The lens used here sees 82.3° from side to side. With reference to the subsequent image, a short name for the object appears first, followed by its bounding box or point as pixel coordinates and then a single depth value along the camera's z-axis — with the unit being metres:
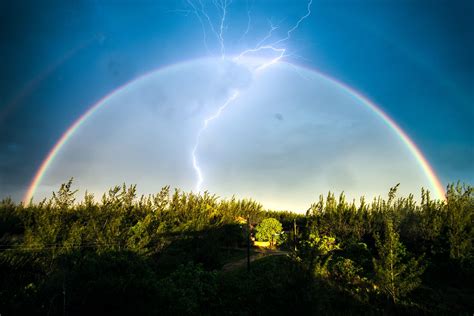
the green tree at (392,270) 11.27
